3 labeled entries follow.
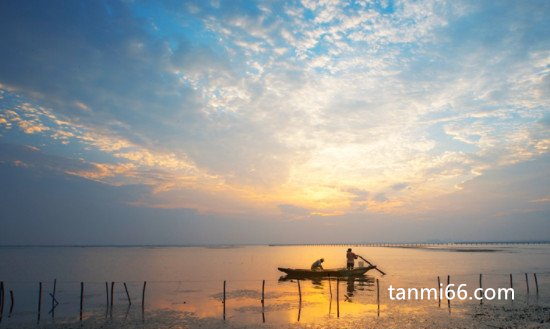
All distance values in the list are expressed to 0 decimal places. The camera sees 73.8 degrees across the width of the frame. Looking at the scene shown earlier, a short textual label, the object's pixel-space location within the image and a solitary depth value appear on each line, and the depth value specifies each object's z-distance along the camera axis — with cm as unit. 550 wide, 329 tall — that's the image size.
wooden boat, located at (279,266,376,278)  4278
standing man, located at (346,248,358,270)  4314
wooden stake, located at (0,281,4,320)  2473
